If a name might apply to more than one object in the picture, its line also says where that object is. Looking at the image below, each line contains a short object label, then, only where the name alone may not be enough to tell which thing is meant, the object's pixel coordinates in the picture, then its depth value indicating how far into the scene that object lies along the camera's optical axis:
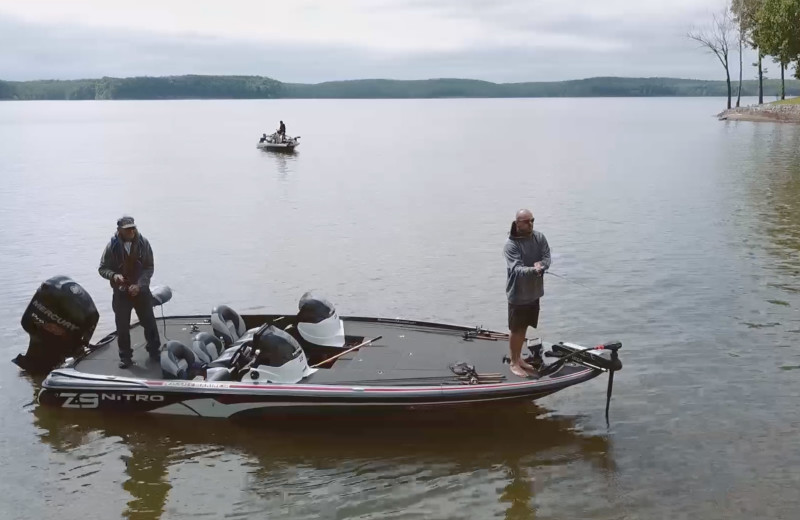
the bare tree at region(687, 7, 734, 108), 95.69
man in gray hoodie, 10.87
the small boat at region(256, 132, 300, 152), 64.38
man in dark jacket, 11.81
